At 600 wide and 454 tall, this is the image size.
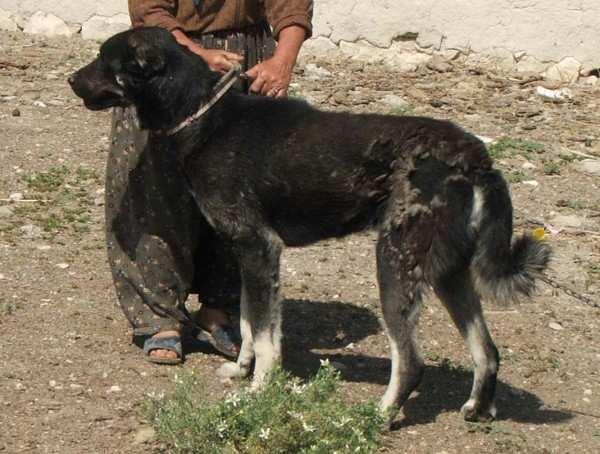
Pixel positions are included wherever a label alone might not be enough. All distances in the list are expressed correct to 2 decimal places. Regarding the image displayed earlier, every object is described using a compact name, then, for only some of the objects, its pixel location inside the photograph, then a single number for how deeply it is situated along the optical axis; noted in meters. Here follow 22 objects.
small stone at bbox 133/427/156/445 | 4.77
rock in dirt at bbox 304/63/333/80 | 10.34
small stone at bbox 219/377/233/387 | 5.46
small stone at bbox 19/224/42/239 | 7.21
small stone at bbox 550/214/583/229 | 7.85
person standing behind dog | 5.56
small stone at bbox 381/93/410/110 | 9.69
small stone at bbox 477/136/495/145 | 9.03
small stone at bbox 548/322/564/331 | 6.38
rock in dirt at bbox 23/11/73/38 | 11.00
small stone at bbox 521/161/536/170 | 8.74
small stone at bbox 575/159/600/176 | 8.73
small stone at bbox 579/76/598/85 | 10.41
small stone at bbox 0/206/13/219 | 7.49
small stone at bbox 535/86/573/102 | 10.08
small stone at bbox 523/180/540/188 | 8.44
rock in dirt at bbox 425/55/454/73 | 10.50
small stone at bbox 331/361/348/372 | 5.71
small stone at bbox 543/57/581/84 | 10.34
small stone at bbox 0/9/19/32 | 11.02
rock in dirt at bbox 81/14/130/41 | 10.84
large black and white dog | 4.91
